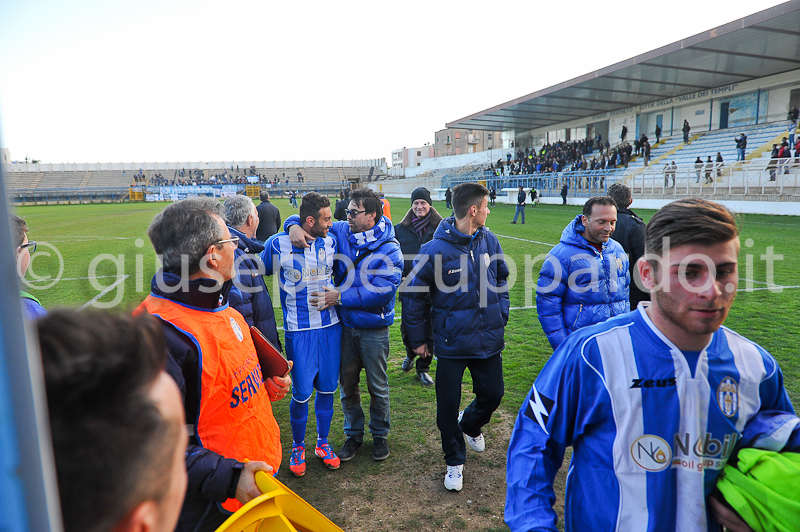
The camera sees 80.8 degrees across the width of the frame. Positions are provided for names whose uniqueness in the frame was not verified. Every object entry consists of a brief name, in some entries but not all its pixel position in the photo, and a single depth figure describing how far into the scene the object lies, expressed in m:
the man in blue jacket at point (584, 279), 3.63
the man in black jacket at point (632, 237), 4.98
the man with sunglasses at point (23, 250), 2.83
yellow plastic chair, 1.34
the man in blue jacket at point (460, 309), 3.67
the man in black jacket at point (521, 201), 21.25
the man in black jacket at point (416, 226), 6.00
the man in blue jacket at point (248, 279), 3.56
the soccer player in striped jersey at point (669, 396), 1.57
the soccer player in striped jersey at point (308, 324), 3.86
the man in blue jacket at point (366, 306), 4.00
